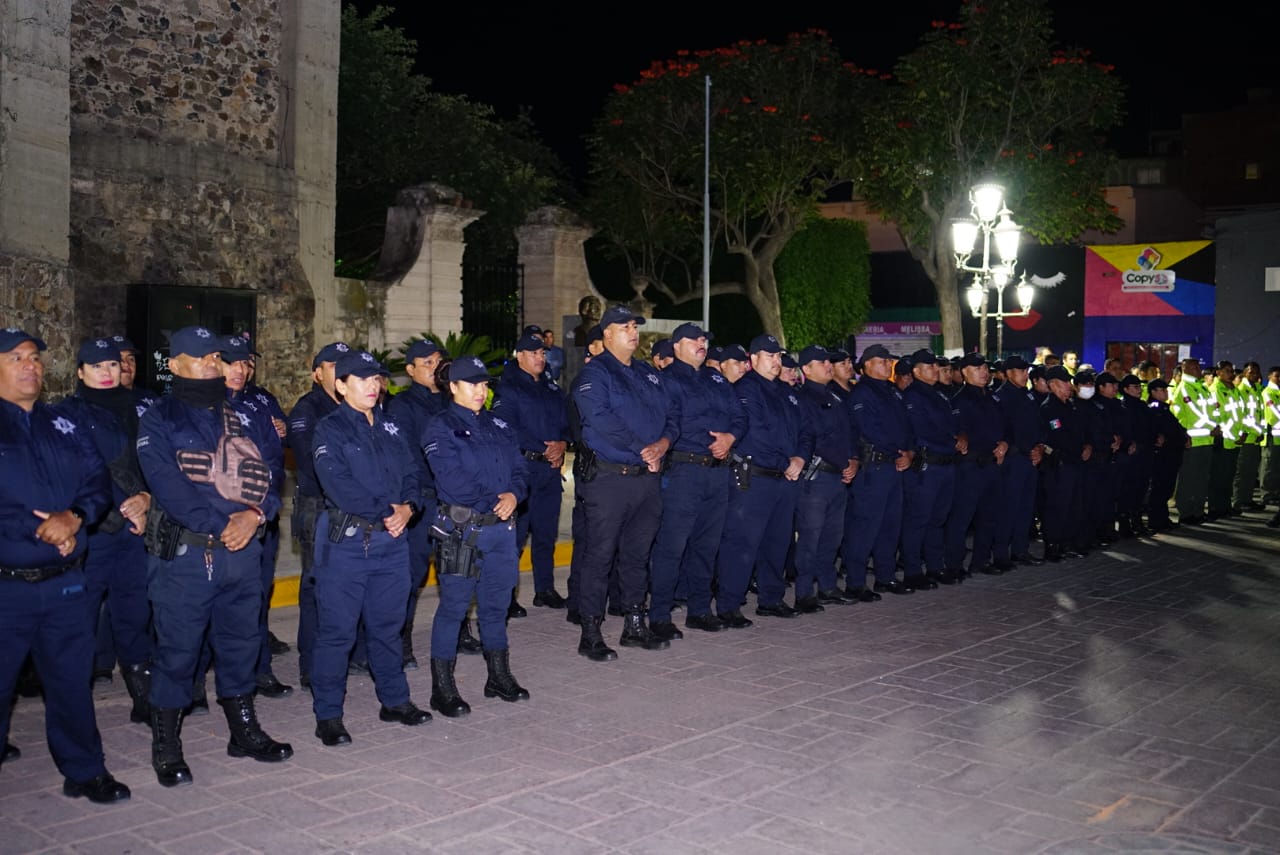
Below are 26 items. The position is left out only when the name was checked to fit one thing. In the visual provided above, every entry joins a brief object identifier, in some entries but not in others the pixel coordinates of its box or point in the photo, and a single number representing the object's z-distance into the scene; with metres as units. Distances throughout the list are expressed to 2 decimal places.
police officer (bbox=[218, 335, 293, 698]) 7.07
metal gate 19.28
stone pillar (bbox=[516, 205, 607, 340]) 19.80
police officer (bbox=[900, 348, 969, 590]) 11.19
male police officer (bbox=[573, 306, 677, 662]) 8.28
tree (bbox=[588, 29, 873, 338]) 30.31
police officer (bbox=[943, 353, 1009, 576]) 11.72
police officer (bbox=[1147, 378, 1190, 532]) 15.63
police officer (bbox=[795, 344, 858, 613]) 10.10
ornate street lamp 17.75
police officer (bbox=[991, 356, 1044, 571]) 12.34
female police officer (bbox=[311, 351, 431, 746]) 6.39
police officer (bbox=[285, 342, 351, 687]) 7.48
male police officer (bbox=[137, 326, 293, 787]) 5.84
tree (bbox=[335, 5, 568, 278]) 29.36
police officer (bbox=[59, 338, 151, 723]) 6.74
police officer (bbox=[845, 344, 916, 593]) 10.68
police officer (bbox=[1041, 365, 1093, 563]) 13.05
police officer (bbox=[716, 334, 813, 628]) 9.42
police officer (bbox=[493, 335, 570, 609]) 9.94
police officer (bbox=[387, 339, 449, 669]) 8.23
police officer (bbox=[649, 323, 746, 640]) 8.96
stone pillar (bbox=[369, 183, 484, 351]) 17.14
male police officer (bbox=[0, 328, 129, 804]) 5.23
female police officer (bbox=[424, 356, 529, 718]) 6.97
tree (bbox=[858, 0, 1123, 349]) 27.88
